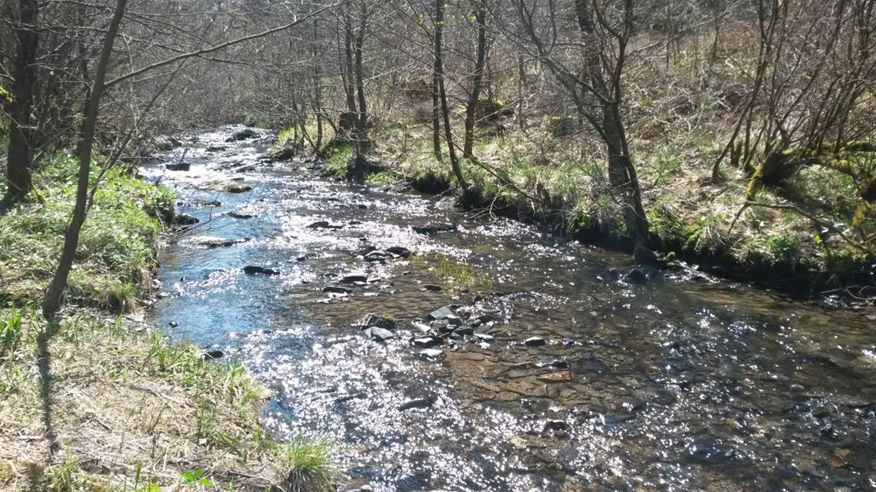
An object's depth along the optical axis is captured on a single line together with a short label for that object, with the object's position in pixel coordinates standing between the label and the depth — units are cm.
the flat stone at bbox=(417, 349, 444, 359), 797
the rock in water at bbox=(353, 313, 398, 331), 888
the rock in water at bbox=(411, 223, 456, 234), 1475
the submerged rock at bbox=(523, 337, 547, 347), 838
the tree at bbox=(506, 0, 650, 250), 1099
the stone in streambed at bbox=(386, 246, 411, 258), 1276
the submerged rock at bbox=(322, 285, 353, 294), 1051
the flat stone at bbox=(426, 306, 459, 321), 920
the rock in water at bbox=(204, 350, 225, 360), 755
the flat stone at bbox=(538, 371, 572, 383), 734
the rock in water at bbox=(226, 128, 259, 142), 3550
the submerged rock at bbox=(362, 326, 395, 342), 848
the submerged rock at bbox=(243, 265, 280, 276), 1150
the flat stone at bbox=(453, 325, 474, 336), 870
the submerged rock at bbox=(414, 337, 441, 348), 827
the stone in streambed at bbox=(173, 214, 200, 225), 1491
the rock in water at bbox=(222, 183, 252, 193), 1976
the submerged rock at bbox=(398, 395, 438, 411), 672
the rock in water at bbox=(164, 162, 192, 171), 2366
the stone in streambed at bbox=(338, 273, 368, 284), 1108
